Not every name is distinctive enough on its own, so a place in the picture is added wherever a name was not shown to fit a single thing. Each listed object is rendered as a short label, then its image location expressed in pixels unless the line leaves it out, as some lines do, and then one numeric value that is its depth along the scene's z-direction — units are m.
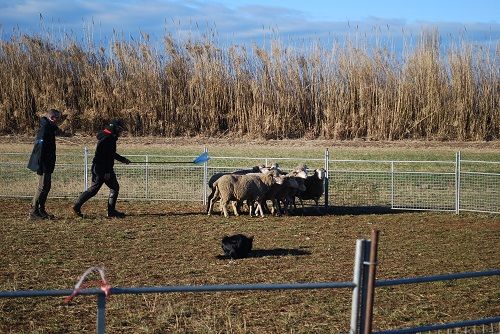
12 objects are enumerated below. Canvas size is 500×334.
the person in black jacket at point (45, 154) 15.05
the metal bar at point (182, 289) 4.50
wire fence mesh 18.06
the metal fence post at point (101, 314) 4.62
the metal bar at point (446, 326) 5.28
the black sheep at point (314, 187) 17.53
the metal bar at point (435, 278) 5.04
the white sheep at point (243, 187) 16.52
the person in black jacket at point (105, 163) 15.77
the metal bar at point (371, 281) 4.92
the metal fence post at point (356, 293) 4.95
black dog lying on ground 11.82
